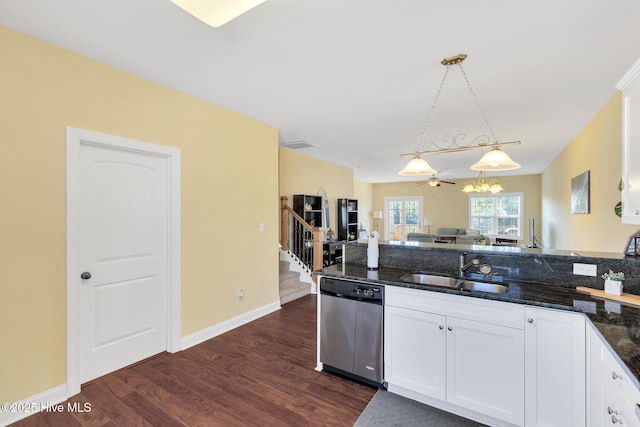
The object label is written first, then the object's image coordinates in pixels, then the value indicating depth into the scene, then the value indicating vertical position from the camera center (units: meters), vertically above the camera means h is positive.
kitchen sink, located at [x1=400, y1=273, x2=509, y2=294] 2.24 -0.58
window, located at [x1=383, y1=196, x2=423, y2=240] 11.01 -0.12
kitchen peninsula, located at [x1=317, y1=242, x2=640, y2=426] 1.46 -0.72
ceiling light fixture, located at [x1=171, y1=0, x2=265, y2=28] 1.21 +0.87
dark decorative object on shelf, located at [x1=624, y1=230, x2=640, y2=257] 2.01 -0.23
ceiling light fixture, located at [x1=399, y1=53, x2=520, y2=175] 2.35 +0.47
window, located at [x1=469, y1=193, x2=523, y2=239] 9.45 -0.05
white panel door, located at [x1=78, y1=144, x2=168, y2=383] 2.44 -0.38
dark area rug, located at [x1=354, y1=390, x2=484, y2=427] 1.98 -1.41
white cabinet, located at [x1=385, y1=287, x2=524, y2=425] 1.84 -0.95
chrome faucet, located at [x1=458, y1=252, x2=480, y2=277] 2.35 -0.41
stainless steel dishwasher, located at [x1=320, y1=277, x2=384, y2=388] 2.32 -0.95
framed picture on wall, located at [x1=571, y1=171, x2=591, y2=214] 3.88 +0.26
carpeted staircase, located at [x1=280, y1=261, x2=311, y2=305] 4.63 -1.21
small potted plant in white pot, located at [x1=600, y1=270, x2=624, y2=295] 1.85 -0.45
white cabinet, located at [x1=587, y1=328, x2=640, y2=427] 1.08 -0.76
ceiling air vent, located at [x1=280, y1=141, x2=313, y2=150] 5.23 +1.25
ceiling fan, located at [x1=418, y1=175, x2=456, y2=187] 6.77 +0.72
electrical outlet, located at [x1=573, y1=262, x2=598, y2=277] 2.04 -0.40
